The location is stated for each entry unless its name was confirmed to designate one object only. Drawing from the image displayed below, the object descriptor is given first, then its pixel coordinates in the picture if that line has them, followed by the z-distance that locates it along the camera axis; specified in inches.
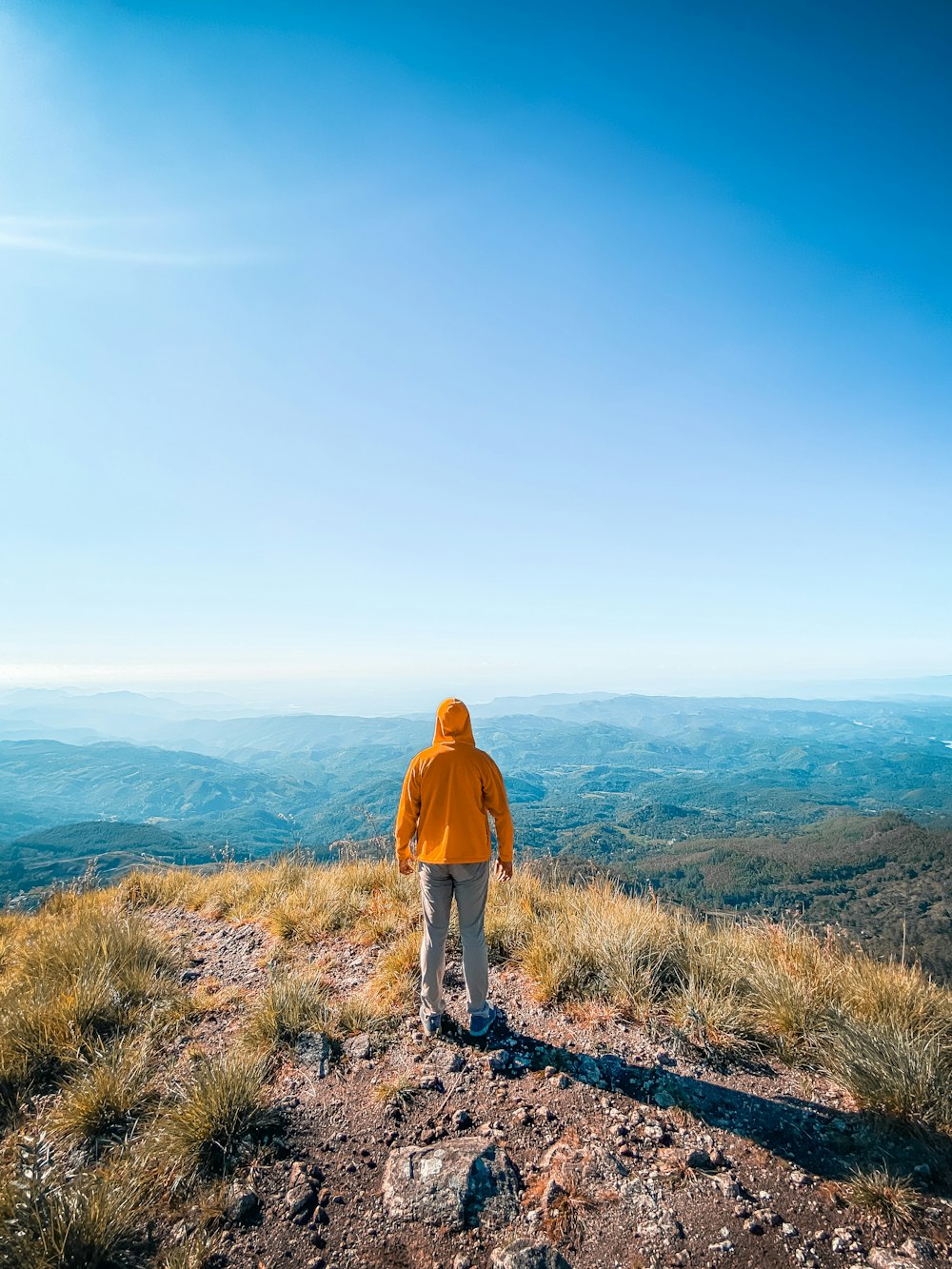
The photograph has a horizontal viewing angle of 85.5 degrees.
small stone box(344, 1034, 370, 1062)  166.4
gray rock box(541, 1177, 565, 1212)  116.4
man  172.9
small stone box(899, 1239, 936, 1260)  102.0
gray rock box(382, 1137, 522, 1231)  114.9
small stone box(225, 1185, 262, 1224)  113.0
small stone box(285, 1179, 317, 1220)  115.2
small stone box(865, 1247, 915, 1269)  100.1
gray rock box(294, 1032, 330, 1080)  162.6
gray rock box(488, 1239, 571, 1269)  103.0
